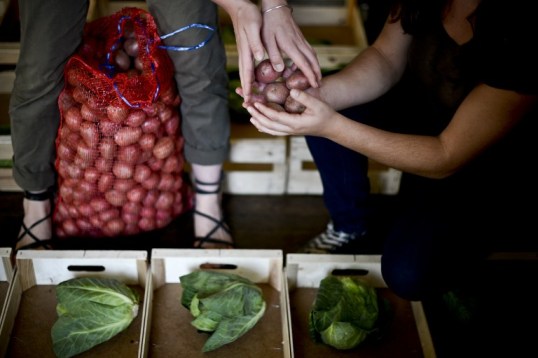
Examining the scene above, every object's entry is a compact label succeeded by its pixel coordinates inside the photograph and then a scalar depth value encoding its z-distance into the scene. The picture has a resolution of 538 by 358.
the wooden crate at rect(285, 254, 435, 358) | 1.68
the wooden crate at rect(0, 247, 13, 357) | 1.67
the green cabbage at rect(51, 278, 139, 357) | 1.55
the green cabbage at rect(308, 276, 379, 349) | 1.60
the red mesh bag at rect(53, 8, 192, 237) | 1.72
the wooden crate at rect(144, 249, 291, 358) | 1.66
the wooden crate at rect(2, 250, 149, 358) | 1.62
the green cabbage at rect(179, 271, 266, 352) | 1.60
